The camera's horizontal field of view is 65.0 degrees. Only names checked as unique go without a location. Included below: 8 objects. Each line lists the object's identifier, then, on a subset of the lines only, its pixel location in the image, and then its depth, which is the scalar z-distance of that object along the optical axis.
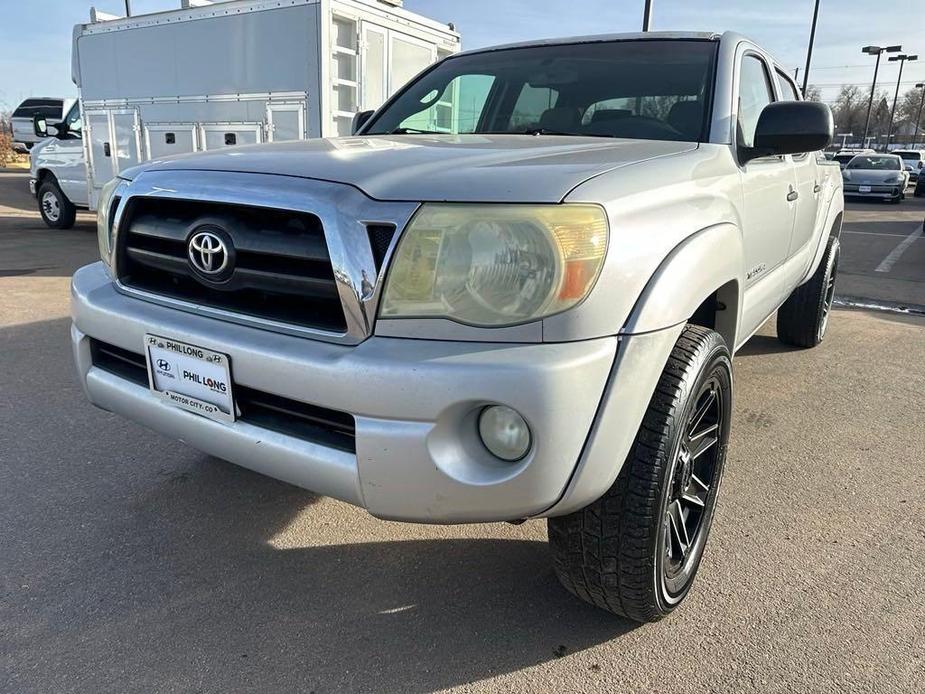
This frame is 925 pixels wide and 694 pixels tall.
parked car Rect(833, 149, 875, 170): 26.77
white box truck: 7.46
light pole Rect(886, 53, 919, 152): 43.22
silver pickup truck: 1.61
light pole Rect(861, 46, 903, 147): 39.75
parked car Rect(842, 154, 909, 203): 20.69
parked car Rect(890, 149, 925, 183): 31.56
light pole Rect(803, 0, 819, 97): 23.94
